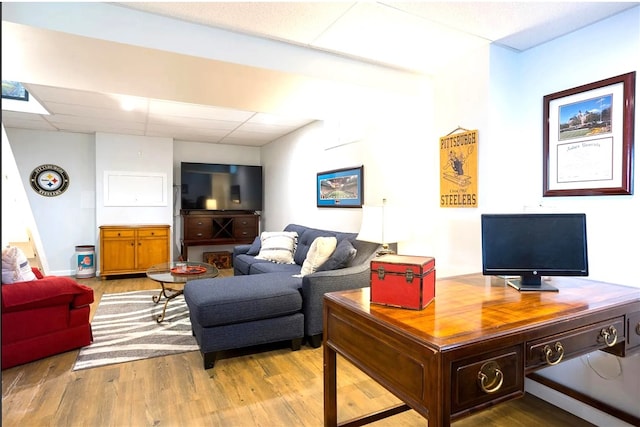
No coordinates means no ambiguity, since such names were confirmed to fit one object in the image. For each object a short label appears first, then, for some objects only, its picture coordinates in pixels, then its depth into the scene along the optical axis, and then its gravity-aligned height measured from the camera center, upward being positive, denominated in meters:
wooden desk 1.26 -0.48
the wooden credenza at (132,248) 5.55 -0.53
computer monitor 1.89 -0.18
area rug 2.96 -1.09
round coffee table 3.72 -0.64
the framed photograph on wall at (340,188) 4.16 +0.28
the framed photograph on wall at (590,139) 2.02 +0.41
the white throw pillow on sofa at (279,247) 4.65 -0.44
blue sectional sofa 2.75 -0.69
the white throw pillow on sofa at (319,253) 3.38 -0.38
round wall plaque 5.64 +0.50
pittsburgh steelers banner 2.54 +0.29
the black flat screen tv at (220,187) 6.23 +0.43
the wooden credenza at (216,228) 6.14 -0.27
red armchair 2.73 -0.80
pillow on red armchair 2.82 -0.41
